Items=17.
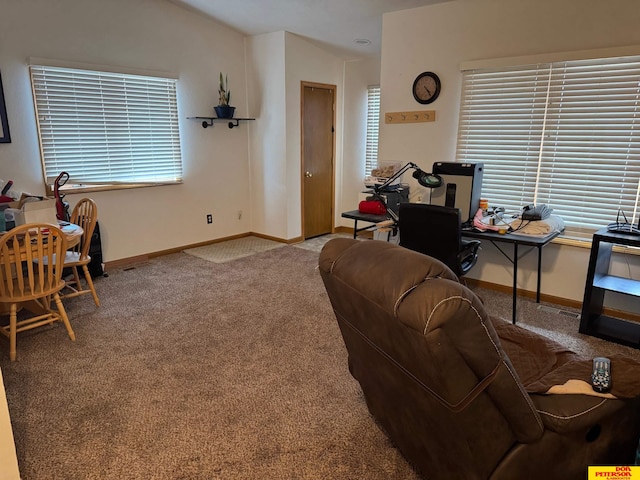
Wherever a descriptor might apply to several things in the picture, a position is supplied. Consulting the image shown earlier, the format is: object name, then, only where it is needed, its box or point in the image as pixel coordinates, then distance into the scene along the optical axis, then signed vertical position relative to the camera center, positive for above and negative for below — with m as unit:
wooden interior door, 5.54 -0.11
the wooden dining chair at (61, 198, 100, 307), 3.34 -0.74
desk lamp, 3.42 -0.27
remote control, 1.41 -0.75
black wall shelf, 5.12 +0.33
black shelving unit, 2.92 -0.96
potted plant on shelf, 5.09 +0.54
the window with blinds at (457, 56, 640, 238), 3.20 +0.10
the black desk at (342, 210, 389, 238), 3.78 -0.60
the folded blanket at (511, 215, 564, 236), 3.21 -0.58
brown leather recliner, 1.13 -0.74
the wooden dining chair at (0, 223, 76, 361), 2.55 -0.75
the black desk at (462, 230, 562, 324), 3.05 -0.64
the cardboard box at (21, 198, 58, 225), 2.82 -0.42
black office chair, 2.91 -0.58
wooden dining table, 2.98 -0.62
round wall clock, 3.95 +0.55
